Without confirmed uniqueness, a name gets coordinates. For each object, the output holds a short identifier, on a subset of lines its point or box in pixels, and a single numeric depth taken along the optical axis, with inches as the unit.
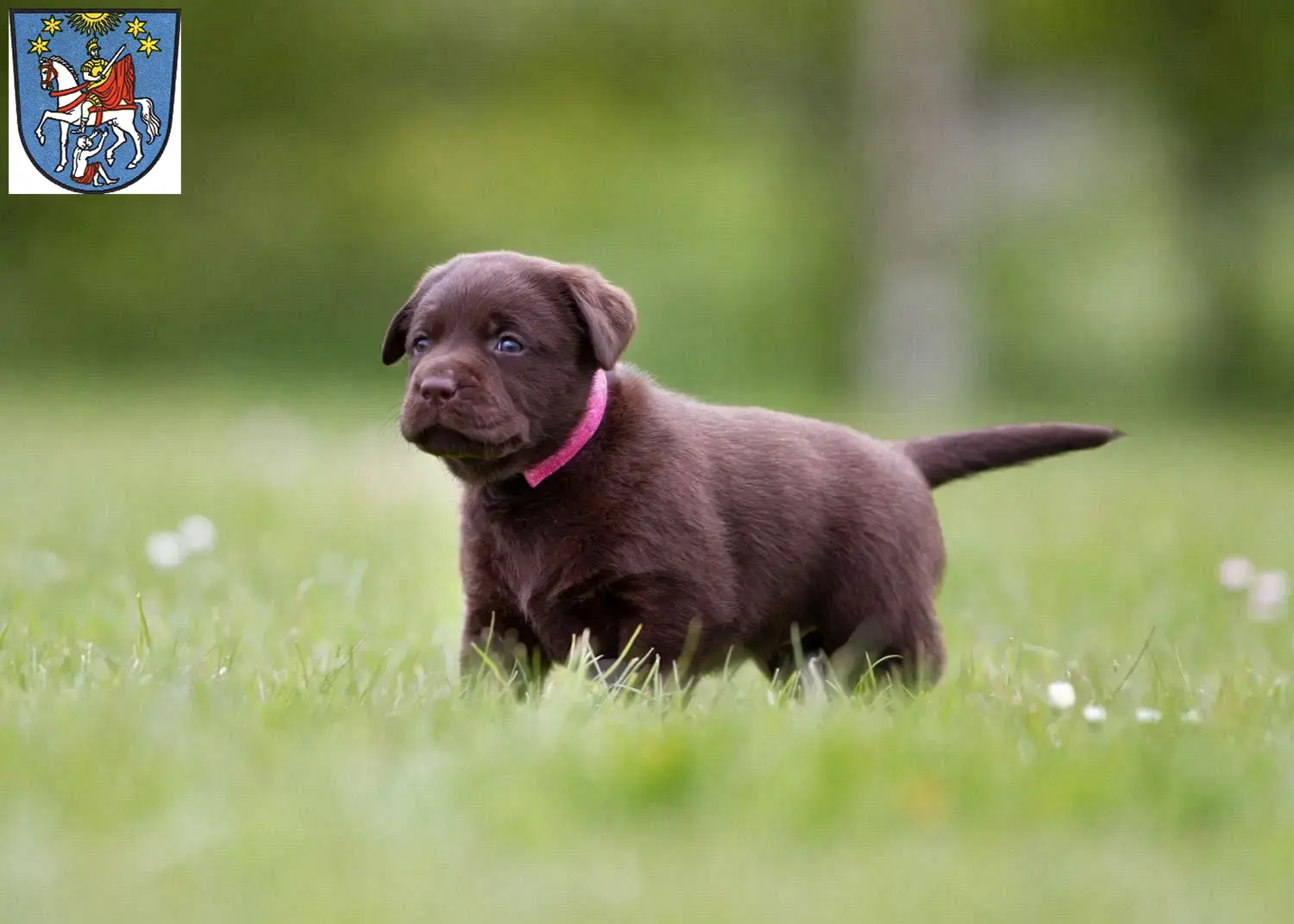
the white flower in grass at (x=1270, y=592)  349.1
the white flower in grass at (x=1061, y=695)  234.2
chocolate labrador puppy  253.0
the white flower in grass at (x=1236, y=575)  368.2
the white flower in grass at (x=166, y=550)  362.0
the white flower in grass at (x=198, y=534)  373.4
